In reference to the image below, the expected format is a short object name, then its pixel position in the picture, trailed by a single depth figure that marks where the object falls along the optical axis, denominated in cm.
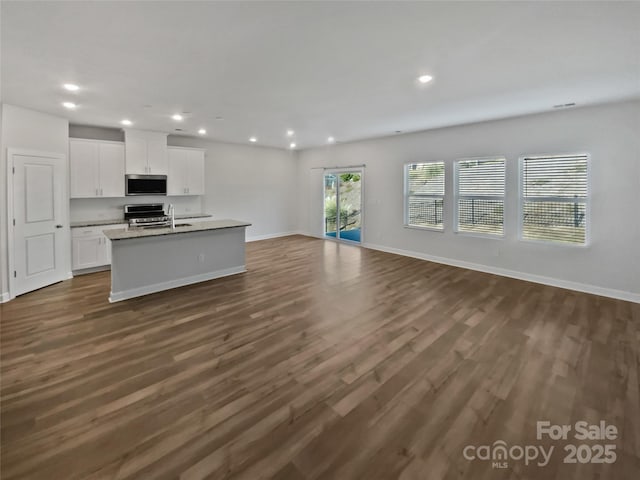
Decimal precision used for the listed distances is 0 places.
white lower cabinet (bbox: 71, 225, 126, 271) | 532
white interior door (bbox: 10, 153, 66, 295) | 433
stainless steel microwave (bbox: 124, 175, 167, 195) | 601
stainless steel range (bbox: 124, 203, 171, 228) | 578
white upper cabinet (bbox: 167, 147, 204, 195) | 664
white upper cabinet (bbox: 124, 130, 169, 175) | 598
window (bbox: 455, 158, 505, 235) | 541
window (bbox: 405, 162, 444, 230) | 630
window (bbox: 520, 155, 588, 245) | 456
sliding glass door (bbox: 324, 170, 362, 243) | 812
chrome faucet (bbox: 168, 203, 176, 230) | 493
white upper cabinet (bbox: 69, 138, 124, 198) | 539
